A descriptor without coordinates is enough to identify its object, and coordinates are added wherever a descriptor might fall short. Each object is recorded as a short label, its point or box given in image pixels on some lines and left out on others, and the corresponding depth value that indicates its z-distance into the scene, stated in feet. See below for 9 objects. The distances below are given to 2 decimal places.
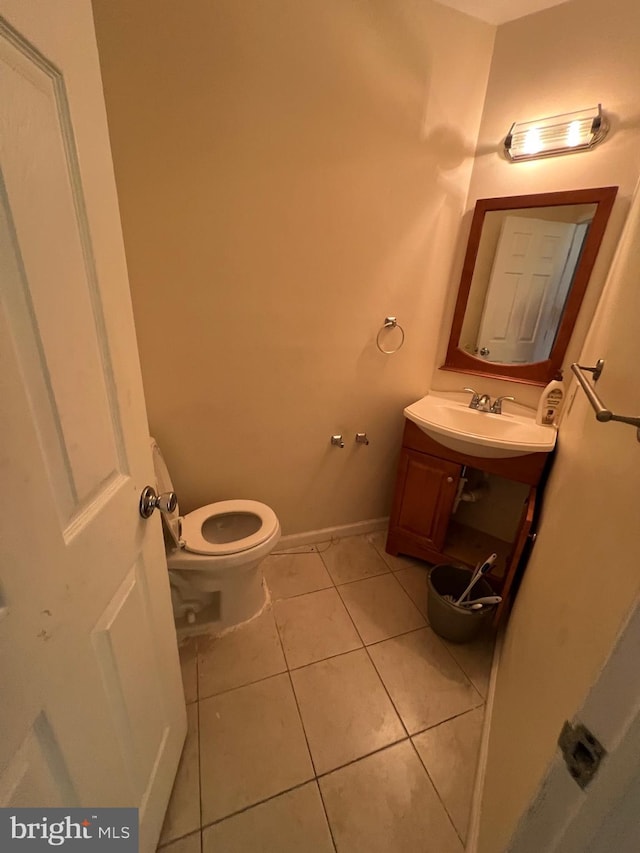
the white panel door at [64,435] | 1.26
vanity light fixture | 4.12
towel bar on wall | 1.70
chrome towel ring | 5.35
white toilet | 4.17
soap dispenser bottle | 4.79
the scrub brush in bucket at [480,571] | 4.52
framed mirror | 4.50
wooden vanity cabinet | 4.71
